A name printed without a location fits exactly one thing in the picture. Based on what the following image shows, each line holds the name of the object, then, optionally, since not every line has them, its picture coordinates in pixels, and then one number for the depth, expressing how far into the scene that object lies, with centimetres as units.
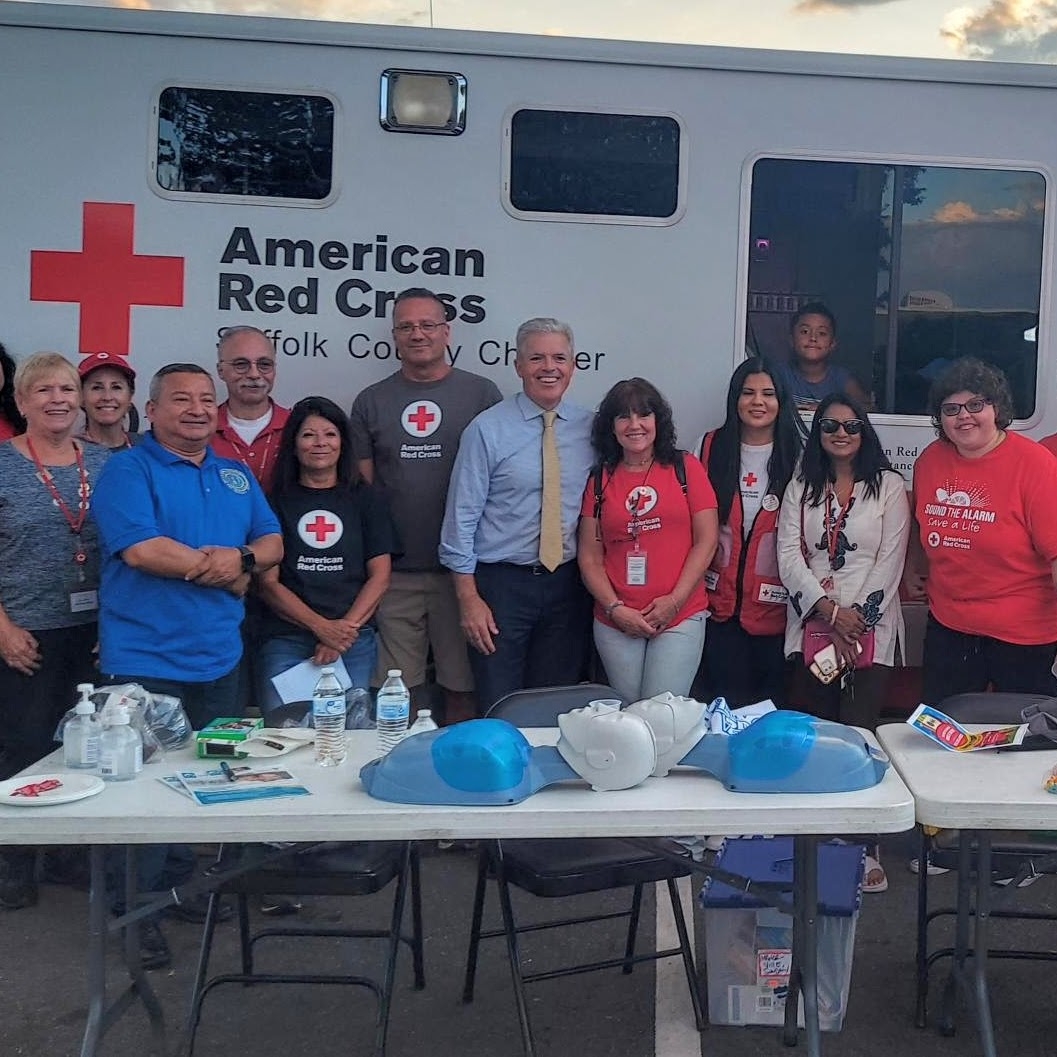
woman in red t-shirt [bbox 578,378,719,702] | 393
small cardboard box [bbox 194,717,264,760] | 280
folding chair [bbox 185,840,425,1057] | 283
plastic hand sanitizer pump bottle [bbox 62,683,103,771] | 267
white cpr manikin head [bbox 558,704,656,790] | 249
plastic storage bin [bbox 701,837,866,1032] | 298
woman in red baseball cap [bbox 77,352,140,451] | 395
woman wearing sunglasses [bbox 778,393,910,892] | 390
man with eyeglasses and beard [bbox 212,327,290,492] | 394
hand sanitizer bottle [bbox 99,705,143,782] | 262
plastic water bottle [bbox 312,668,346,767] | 277
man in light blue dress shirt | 401
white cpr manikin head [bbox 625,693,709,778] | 260
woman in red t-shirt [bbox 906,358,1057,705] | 359
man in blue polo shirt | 335
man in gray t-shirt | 414
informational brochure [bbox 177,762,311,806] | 248
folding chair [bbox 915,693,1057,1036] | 290
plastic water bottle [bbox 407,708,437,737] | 294
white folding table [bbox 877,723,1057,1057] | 248
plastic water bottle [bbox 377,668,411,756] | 287
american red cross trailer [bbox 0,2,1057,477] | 409
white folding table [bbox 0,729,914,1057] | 238
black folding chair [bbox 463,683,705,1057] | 286
